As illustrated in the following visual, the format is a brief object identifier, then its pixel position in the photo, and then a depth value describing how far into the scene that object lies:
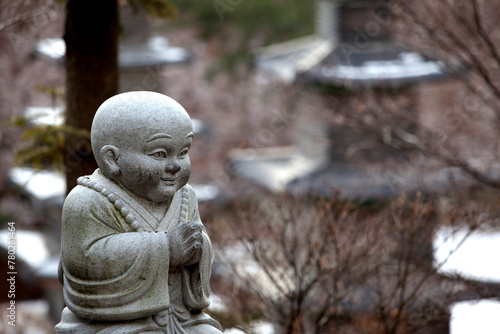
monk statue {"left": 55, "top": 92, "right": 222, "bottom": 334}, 7.71
